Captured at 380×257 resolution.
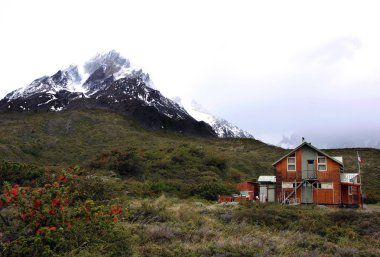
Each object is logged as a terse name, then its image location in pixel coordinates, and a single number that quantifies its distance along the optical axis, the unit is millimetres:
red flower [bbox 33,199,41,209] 8211
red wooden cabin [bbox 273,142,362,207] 35312
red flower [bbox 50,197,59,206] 8289
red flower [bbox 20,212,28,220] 8188
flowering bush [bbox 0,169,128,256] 8031
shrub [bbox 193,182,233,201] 37656
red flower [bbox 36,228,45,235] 7859
